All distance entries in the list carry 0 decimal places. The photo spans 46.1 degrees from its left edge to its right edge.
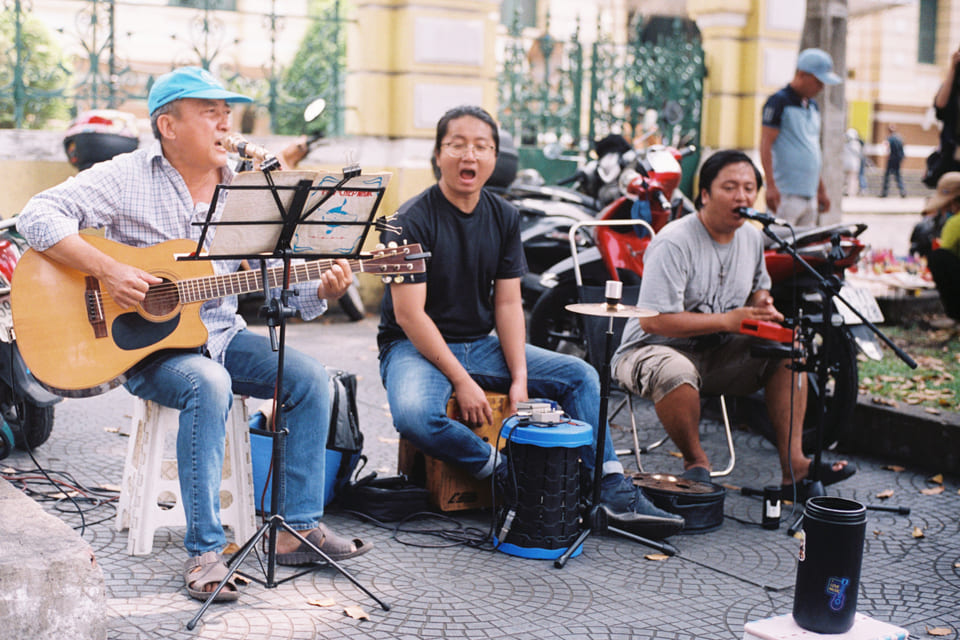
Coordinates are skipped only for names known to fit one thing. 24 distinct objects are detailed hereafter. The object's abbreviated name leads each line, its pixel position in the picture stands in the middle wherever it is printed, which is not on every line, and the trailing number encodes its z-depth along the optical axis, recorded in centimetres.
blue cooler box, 447
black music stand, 354
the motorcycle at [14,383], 464
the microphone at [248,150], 351
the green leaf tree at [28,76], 881
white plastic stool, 413
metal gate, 1112
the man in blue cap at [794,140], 842
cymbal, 420
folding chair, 543
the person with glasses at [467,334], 456
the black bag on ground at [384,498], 470
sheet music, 354
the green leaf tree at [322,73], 985
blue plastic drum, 433
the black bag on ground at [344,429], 466
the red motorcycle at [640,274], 542
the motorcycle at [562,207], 791
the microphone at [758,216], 468
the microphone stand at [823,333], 466
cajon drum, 474
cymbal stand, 426
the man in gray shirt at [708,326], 503
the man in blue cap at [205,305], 391
